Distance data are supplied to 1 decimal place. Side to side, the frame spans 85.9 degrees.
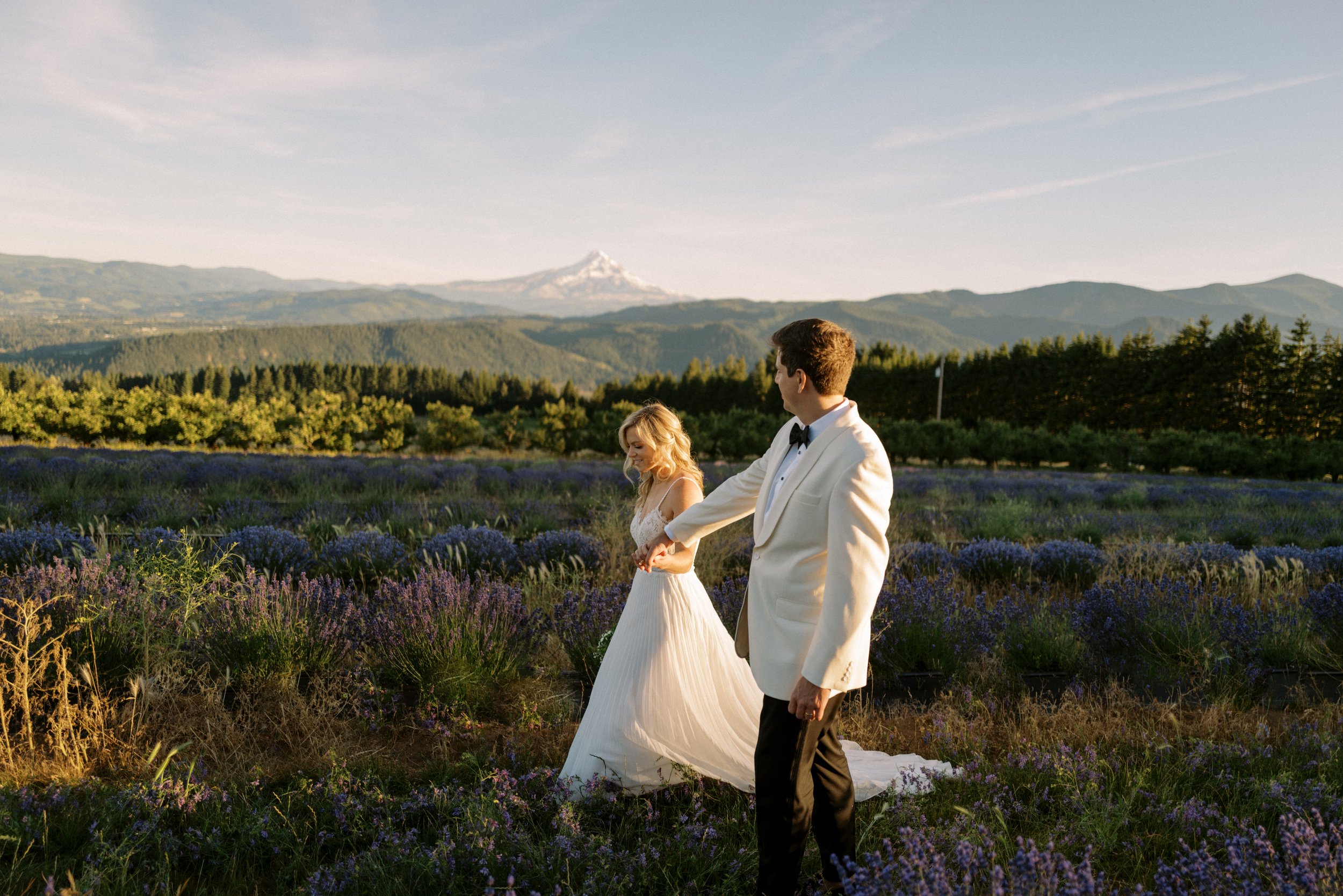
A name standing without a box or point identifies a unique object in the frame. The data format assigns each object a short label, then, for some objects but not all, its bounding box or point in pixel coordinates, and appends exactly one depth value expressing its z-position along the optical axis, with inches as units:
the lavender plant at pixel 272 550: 244.7
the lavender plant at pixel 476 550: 263.4
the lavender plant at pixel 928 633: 191.0
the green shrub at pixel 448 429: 1465.3
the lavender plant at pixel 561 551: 277.0
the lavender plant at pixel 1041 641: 196.2
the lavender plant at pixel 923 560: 273.6
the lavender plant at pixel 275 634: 159.8
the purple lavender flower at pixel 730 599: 211.6
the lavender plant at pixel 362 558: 250.7
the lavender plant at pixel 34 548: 236.7
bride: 127.4
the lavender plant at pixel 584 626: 190.1
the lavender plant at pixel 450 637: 162.2
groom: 87.7
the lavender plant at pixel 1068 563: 279.1
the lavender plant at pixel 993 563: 282.8
